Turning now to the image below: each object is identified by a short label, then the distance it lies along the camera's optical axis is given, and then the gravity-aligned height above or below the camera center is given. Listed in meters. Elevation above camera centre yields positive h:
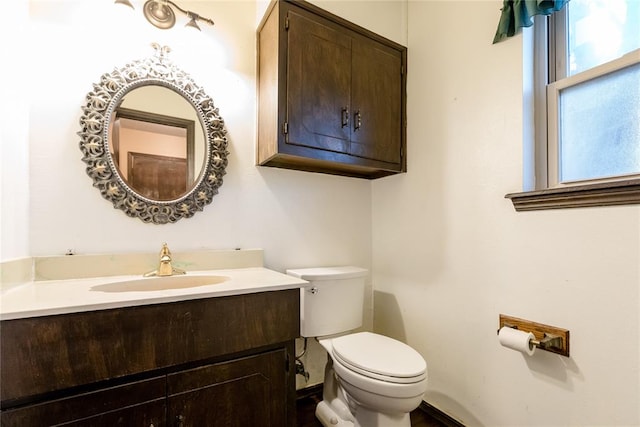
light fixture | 1.34 +0.93
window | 1.04 +0.44
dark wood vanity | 0.75 -0.43
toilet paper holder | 1.09 -0.45
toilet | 1.15 -0.60
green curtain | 1.16 +0.82
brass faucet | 1.26 -0.22
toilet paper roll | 1.12 -0.47
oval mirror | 1.25 +0.34
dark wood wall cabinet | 1.39 +0.63
